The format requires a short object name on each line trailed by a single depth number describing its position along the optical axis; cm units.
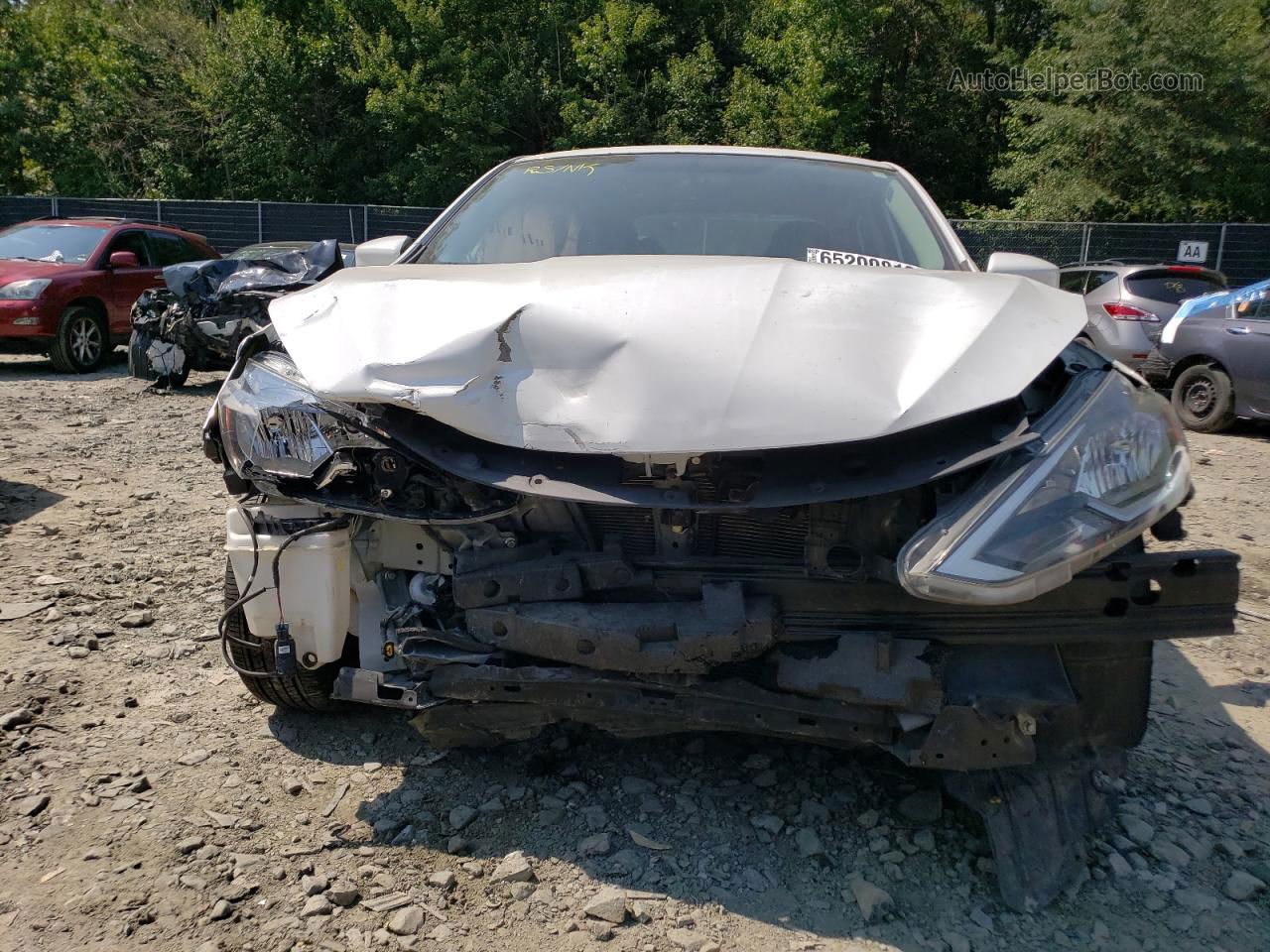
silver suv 1042
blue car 841
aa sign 1725
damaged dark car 895
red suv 1002
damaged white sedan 210
